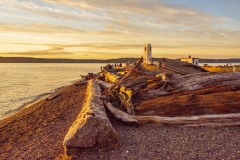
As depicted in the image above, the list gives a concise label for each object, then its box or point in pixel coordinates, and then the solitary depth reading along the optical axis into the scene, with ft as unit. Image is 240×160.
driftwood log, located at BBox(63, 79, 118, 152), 17.69
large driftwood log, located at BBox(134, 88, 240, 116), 25.50
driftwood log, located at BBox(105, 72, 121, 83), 61.93
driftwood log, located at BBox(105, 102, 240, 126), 23.31
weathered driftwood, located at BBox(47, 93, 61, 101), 59.90
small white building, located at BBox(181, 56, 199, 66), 128.47
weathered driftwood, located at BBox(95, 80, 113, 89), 49.99
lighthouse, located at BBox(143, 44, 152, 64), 156.56
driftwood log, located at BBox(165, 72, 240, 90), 32.22
